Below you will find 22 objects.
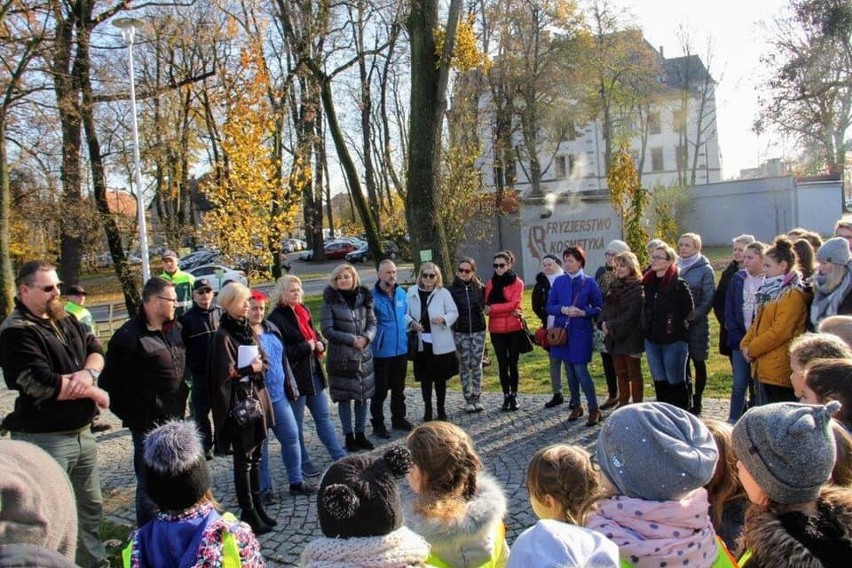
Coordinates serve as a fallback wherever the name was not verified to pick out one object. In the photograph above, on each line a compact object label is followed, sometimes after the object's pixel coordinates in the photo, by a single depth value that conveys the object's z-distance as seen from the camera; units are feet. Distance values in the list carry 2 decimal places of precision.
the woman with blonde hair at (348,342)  20.10
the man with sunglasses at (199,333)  19.98
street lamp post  47.34
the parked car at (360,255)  141.79
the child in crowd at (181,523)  8.05
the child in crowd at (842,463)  7.58
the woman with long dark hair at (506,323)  23.94
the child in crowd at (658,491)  6.84
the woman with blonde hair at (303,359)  18.35
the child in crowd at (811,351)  10.76
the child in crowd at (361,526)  6.49
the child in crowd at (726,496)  9.00
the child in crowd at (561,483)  8.29
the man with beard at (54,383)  12.14
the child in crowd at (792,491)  6.10
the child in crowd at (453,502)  8.45
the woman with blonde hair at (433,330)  23.08
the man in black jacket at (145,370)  13.82
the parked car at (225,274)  45.14
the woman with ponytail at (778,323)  16.53
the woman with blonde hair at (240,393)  14.94
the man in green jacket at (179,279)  28.04
